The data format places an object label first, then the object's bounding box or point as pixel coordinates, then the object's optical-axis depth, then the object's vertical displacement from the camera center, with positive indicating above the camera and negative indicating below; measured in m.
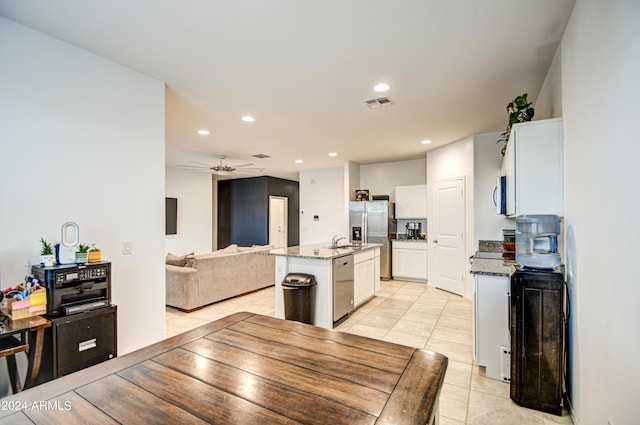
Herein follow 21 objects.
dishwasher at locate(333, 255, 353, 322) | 3.84 -0.93
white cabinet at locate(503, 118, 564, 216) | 2.27 +0.36
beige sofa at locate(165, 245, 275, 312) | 4.48 -0.96
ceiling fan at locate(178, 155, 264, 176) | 6.56 +1.20
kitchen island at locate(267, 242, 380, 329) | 3.78 -0.73
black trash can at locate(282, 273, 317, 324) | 3.72 -1.01
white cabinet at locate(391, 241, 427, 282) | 6.46 -0.97
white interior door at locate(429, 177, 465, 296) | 5.35 -0.40
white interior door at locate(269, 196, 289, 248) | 9.62 -0.18
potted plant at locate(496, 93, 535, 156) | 2.58 +0.87
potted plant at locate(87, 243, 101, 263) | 2.26 -0.30
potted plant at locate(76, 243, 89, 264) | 2.18 -0.27
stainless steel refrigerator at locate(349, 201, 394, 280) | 6.73 -0.22
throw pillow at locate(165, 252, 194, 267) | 4.66 -0.69
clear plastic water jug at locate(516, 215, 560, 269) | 2.34 -0.22
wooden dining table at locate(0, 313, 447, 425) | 0.86 -0.56
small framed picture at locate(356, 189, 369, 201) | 7.15 +0.47
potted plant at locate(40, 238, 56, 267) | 2.05 -0.26
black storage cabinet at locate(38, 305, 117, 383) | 1.97 -0.85
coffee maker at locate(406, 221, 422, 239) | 6.88 -0.33
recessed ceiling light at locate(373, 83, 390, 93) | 3.12 +1.32
